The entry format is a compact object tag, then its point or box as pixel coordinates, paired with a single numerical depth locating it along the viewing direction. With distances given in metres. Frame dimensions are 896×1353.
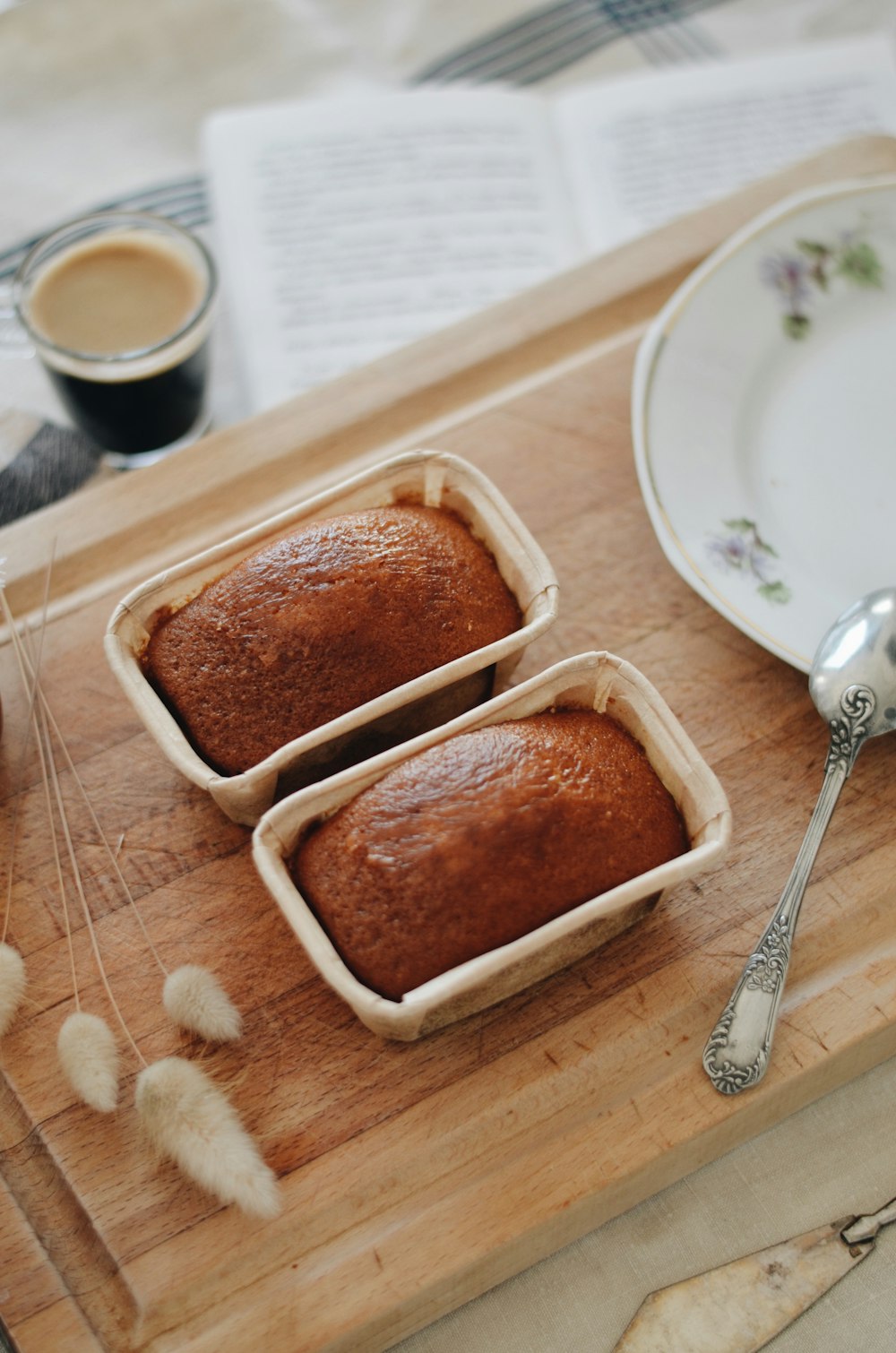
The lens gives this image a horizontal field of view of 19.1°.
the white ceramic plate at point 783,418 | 0.69
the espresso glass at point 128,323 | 0.74
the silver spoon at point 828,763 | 0.63
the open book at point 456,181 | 0.83
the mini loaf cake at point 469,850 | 0.60
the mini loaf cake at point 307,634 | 0.63
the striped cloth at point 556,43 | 0.88
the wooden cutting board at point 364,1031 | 0.61
